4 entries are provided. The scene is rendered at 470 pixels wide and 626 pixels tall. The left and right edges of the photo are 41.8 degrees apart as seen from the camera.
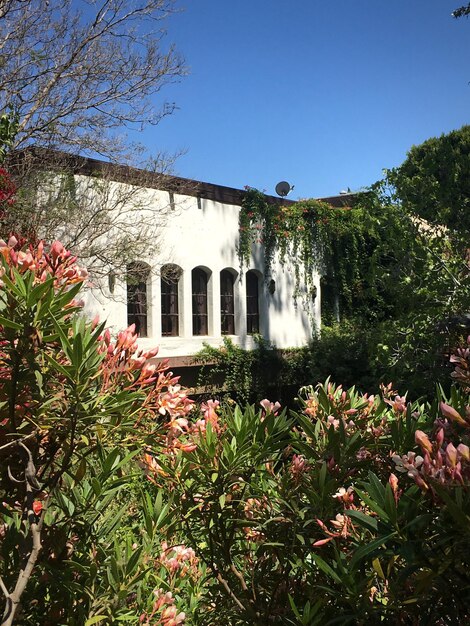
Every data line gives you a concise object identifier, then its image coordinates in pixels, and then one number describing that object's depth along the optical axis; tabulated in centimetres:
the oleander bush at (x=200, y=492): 138
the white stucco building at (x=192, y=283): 1073
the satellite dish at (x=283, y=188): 1532
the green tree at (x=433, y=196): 970
